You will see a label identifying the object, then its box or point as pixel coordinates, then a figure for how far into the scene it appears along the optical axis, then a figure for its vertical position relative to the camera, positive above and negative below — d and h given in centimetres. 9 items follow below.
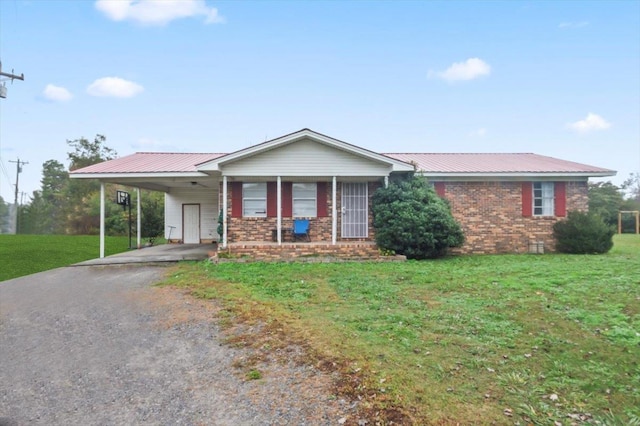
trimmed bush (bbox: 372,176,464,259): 1091 -11
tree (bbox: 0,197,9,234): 6512 +60
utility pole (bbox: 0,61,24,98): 2397 +995
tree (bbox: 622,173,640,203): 4406 +447
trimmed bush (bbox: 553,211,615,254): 1193 -51
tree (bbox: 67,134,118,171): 3866 +768
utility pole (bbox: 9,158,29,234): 4181 +613
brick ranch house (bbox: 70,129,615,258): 1175 +104
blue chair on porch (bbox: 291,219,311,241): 1229 -26
